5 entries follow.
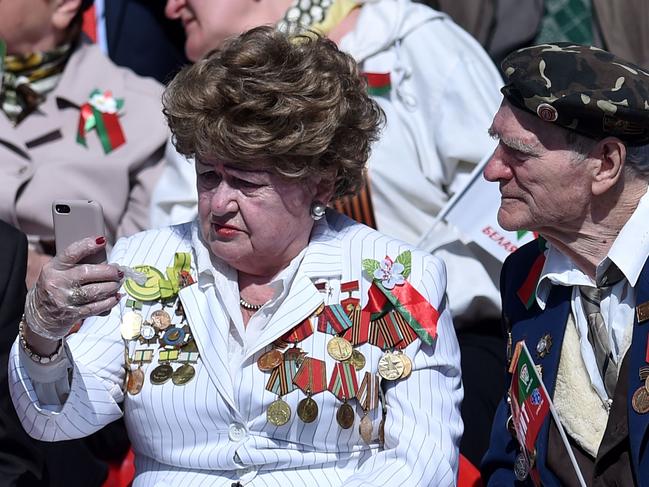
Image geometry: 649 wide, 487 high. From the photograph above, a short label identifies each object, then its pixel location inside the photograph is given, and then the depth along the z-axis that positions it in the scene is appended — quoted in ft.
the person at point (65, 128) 28.63
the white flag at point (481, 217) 26.32
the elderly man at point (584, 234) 18.38
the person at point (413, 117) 27.27
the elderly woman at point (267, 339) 19.80
